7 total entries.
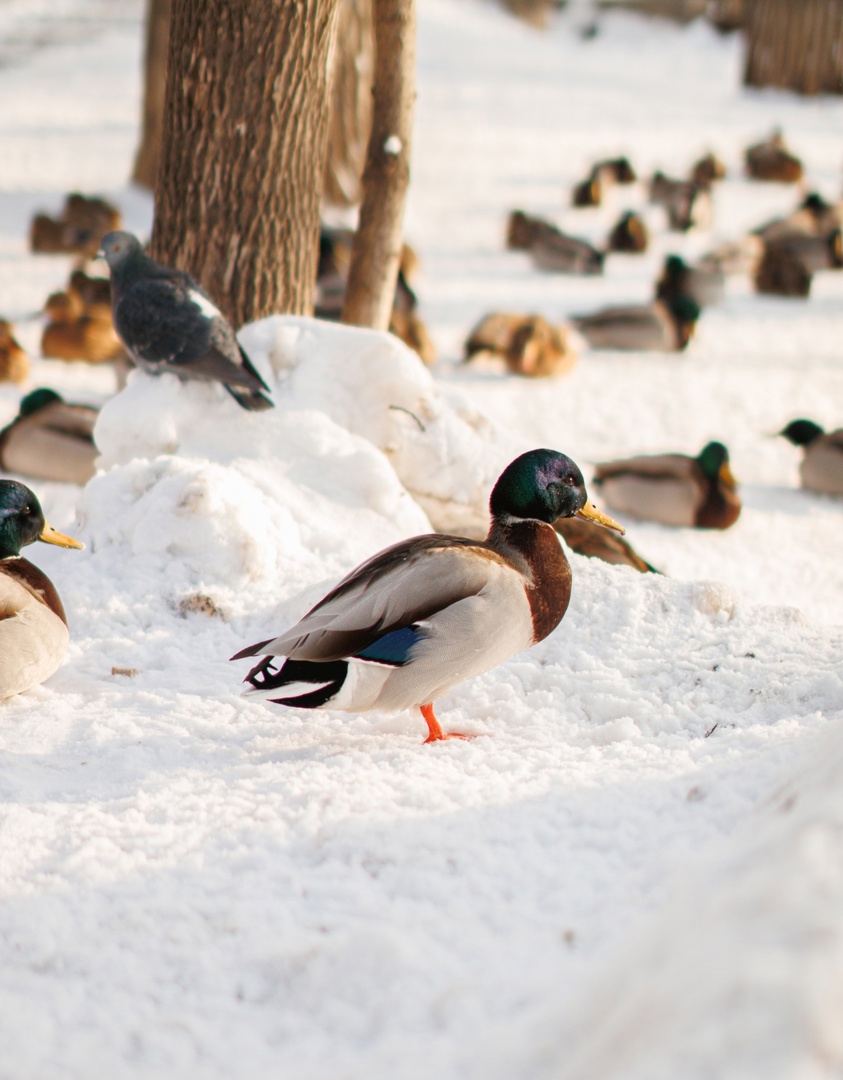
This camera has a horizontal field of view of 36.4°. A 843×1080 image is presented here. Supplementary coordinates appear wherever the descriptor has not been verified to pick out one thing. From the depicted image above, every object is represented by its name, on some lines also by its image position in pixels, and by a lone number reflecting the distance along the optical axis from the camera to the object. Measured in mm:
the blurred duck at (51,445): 5516
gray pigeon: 4234
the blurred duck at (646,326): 8656
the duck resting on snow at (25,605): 2885
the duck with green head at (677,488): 5574
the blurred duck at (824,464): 6039
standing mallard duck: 2627
